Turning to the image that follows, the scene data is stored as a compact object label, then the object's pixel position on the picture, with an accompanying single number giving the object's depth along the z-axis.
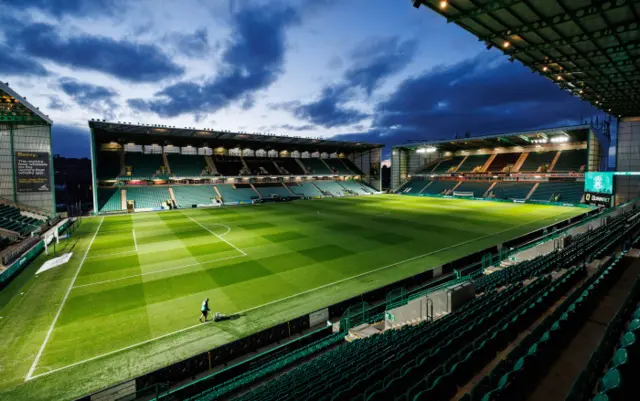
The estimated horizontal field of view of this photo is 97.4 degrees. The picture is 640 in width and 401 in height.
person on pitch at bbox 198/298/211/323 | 11.02
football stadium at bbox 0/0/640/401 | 4.83
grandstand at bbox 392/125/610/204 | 46.41
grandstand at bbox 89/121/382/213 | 44.12
